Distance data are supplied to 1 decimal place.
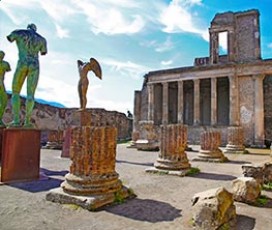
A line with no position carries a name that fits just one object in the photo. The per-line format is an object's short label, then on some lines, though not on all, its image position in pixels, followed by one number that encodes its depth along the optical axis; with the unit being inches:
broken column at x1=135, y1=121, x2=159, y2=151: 541.6
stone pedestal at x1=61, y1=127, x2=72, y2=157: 370.2
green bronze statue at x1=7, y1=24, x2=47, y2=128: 215.3
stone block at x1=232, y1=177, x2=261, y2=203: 150.9
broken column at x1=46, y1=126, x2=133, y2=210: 145.8
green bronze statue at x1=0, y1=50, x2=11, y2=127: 264.2
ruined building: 706.8
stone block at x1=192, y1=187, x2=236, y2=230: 109.4
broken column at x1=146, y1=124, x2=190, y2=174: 257.0
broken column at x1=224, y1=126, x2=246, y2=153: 510.9
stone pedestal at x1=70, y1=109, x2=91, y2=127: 338.0
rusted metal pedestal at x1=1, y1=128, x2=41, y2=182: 194.4
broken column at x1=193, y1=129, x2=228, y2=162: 369.1
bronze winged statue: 342.3
